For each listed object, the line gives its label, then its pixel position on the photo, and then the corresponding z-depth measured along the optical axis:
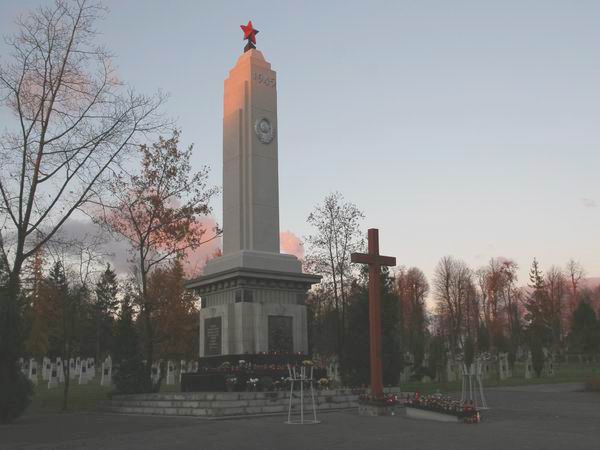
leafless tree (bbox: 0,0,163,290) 17.16
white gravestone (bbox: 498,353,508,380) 37.12
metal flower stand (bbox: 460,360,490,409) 16.12
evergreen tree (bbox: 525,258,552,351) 60.42
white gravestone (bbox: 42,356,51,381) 47.34
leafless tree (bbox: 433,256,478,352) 61.85
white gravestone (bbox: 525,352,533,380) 37.08
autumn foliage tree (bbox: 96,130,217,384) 27.39
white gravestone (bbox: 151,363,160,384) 42.63
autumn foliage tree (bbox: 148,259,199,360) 32.78
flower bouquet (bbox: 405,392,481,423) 13.02
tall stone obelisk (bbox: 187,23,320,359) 20.30
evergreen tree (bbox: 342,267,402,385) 24.27
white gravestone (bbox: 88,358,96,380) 44.19
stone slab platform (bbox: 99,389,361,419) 15.76
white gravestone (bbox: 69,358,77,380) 46.66
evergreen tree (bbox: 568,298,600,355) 50.94
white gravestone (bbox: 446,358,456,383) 38.59
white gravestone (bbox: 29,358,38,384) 45.59
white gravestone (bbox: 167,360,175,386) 41.59
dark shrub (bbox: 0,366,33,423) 15.71
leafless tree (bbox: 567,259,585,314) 74.50
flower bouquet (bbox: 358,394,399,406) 14.58
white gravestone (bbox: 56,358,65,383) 46.44
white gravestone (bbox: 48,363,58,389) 35.62
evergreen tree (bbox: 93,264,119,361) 65.62
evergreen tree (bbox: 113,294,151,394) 23.38
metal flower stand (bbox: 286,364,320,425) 13.35
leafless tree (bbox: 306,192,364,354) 34.22
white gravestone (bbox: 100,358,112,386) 37.50
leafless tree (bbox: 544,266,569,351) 62.18
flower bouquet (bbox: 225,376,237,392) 17.70
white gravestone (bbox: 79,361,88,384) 40.03
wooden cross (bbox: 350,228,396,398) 14.51
